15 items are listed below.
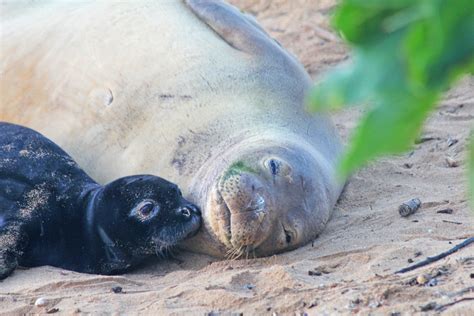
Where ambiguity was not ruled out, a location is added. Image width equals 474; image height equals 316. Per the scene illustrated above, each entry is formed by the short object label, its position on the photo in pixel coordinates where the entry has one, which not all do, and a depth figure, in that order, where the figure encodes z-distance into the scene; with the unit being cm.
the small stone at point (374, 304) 573
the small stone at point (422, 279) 613
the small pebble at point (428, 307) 553
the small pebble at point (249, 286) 670
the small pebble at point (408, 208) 848
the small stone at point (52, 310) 651
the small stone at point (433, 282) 607
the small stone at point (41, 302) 668
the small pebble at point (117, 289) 709
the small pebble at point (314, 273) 699
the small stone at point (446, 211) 841
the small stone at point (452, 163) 1009
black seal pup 772
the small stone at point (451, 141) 1069
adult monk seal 784
